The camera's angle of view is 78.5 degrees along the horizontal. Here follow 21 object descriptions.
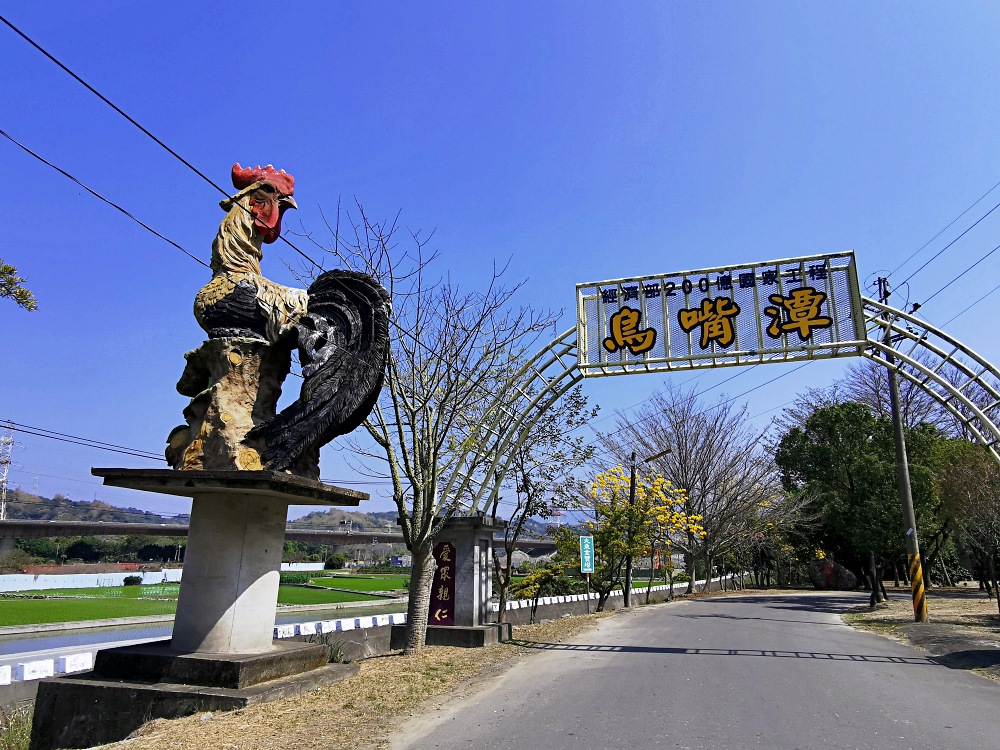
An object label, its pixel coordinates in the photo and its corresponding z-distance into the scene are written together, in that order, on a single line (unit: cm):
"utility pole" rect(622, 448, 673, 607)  2154
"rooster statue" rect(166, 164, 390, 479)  720
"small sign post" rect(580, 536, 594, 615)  1875
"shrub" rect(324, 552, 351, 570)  8881
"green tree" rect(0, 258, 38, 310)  578
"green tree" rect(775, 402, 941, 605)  2425
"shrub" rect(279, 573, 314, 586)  5600
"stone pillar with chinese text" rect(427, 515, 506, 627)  1204
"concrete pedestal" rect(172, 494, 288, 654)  686
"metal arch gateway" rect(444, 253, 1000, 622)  1082
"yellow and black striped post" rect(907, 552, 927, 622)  1555
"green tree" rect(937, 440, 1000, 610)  1717
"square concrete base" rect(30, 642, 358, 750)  600
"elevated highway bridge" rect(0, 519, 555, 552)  5350
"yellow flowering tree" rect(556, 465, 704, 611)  2025
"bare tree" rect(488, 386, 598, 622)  1655
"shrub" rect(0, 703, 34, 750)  656
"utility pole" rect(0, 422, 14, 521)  5997
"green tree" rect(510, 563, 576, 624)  1992
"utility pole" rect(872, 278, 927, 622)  1559
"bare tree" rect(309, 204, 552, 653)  1057
